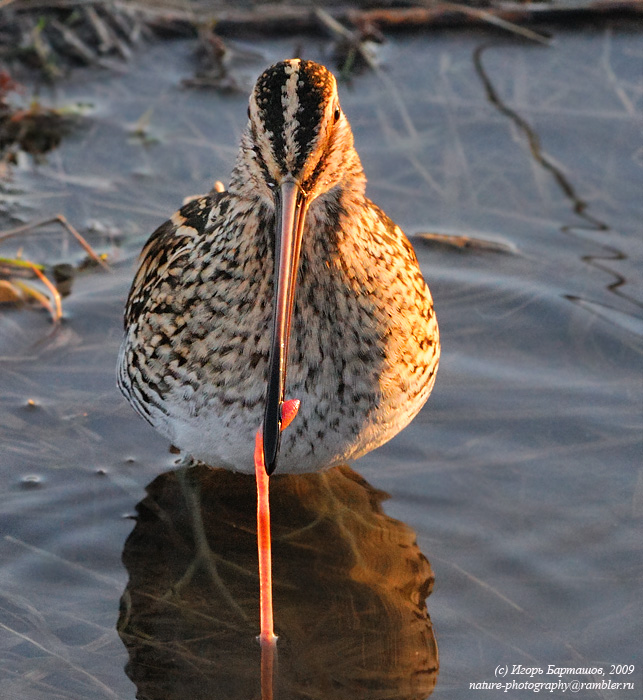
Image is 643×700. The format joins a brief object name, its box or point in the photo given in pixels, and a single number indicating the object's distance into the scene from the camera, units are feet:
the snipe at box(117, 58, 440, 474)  28.48
